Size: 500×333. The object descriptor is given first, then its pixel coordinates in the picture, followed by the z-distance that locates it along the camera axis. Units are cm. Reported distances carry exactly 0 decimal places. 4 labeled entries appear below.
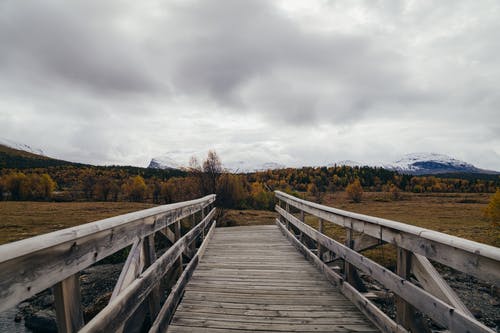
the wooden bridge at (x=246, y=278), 152
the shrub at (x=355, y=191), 6476
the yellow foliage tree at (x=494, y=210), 2717
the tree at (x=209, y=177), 1311
